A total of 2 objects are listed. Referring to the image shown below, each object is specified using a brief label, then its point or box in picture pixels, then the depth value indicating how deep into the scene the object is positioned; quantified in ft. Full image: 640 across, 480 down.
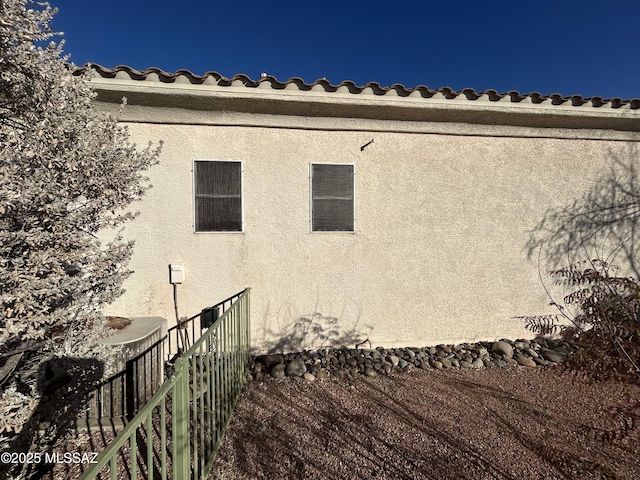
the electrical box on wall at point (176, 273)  13.79
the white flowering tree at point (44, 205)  6.18
